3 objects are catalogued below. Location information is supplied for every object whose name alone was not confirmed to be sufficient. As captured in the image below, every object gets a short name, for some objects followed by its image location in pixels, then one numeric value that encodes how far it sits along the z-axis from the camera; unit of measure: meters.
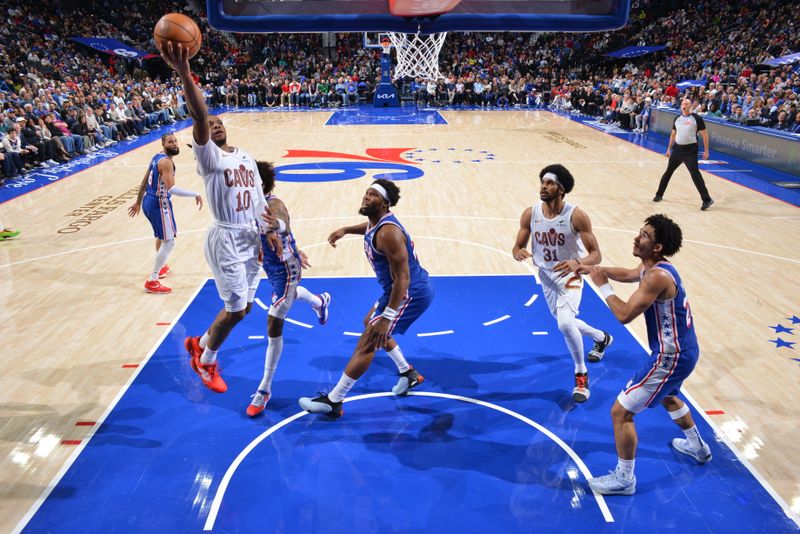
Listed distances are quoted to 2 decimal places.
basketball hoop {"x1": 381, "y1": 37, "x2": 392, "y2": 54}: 22.53
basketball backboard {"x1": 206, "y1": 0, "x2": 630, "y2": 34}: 4.56
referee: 9.53
